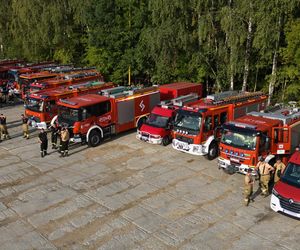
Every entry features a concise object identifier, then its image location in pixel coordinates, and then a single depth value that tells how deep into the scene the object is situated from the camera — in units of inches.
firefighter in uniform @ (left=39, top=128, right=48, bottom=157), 745.0
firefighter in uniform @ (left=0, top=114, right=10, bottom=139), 870.4
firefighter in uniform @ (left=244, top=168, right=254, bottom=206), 531.7
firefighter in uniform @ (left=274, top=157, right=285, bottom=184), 557.6
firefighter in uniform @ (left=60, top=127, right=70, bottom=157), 744.3
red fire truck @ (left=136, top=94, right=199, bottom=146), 789.9
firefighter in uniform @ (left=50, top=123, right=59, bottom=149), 788.6
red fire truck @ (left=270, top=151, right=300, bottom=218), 479.8
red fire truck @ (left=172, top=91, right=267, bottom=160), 706.2
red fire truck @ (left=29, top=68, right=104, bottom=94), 1106.1
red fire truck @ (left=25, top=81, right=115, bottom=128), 907.4
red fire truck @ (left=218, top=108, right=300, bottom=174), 603.5
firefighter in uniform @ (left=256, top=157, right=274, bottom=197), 551.2
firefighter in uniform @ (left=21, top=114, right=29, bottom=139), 873.4
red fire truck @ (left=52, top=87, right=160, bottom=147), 789.2
